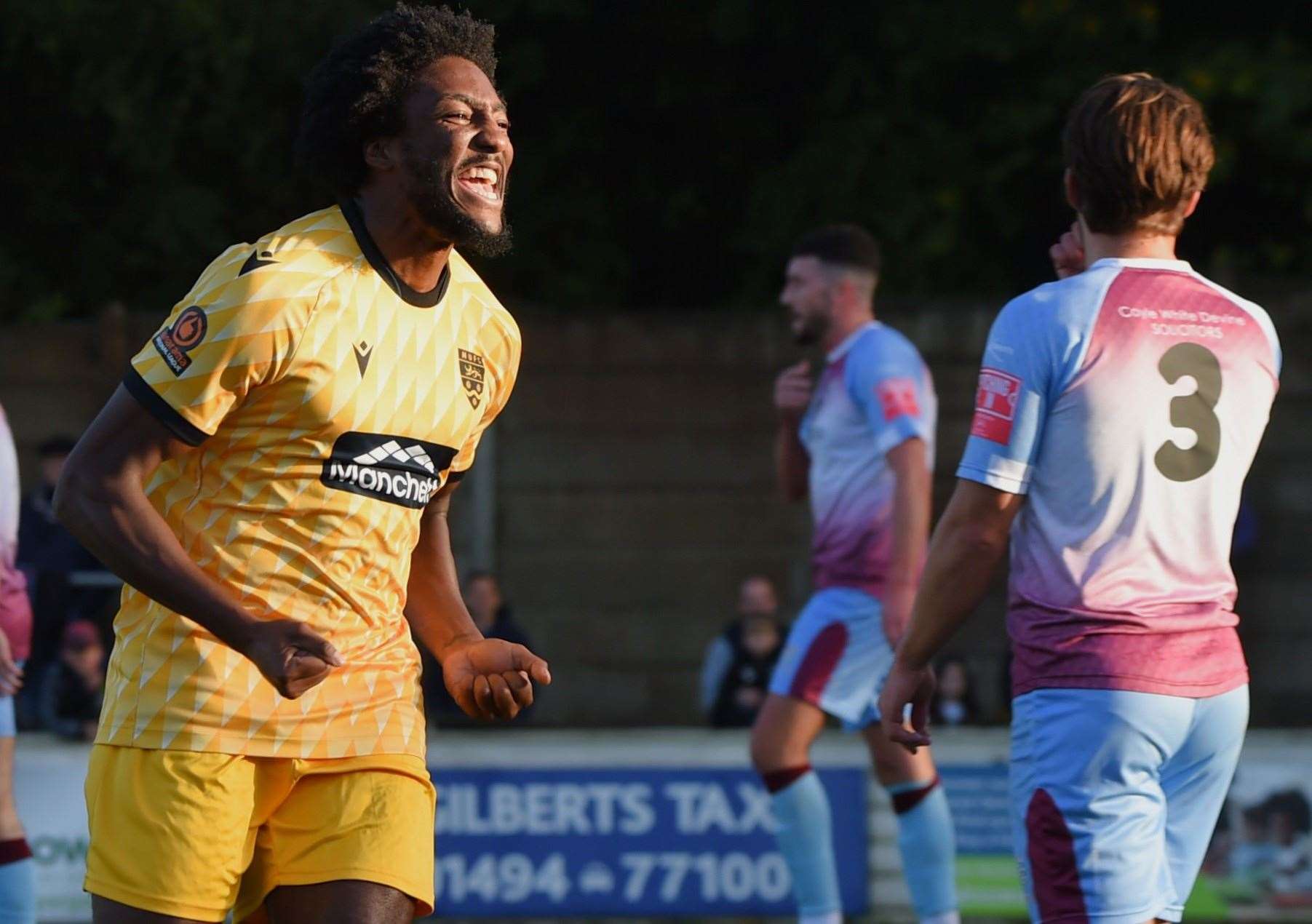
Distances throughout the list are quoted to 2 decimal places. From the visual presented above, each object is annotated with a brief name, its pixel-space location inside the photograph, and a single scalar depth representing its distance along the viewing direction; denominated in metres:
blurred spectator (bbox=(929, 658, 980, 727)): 20.39
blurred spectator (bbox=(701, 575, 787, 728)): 19.89
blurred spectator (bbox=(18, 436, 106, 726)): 21.75
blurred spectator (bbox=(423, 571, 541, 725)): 20.67
